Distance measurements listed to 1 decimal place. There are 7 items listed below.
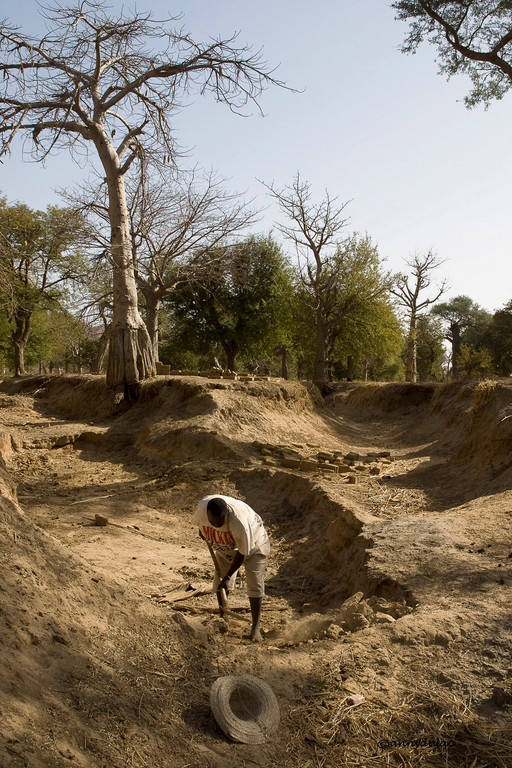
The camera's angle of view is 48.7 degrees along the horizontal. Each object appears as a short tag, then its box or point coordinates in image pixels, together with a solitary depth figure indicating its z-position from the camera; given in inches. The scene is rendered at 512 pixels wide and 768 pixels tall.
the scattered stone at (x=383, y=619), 170.9
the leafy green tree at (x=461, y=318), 1734.7
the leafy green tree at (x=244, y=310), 1115.3
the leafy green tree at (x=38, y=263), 952.1
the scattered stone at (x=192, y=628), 162.5
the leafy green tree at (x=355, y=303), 1102.4
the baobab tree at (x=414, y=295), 1178.6
